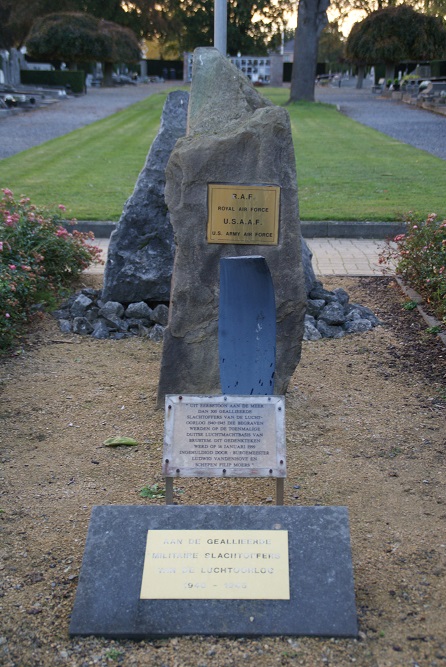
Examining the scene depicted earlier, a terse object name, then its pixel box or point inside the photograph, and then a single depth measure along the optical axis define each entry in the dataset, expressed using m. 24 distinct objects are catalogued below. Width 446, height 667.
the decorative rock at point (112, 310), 6.64
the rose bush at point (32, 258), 6.42
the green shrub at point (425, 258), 6.89
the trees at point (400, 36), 44.59
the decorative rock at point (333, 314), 6.64
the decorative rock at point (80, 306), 6.80
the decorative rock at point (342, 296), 7.02
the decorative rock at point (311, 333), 6.43
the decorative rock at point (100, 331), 6.42
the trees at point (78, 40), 42.66
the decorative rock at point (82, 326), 6.51
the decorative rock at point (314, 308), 6.76
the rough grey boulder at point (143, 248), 6.62
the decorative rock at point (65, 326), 6.54
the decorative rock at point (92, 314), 6.70
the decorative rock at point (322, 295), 6.97
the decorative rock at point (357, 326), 6.61
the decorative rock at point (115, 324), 6.50
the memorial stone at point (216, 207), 4.62
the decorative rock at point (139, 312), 6.62
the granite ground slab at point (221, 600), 2.93
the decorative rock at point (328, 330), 6.50
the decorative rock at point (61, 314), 6.82
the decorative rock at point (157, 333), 6.34
